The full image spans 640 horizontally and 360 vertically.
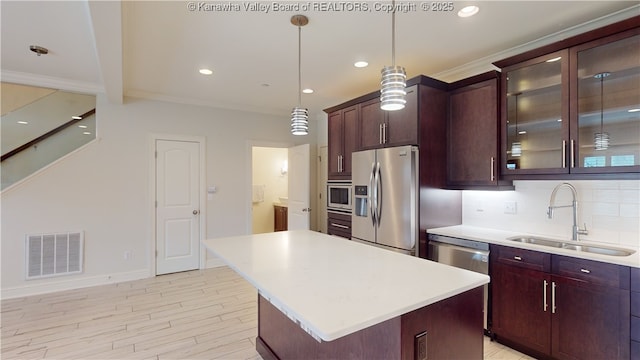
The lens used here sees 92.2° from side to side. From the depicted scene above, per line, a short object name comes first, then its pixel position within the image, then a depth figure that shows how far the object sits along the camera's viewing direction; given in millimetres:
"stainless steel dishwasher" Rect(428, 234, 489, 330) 2660
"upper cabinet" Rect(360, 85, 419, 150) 3072
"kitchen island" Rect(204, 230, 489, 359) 1176
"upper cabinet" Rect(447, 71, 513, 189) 2846
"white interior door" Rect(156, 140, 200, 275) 4617
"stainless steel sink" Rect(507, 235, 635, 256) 2273
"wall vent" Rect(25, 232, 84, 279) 3789
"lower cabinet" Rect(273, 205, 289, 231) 6926
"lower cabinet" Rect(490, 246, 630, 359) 1996
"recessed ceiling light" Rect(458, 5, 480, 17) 2254
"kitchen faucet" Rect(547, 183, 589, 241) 2506
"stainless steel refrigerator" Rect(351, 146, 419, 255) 2984
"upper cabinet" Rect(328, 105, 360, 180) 3953
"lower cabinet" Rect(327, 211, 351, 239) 3939
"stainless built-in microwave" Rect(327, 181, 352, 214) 3961
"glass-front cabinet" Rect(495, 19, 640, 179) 2154
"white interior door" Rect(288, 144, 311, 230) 5051
